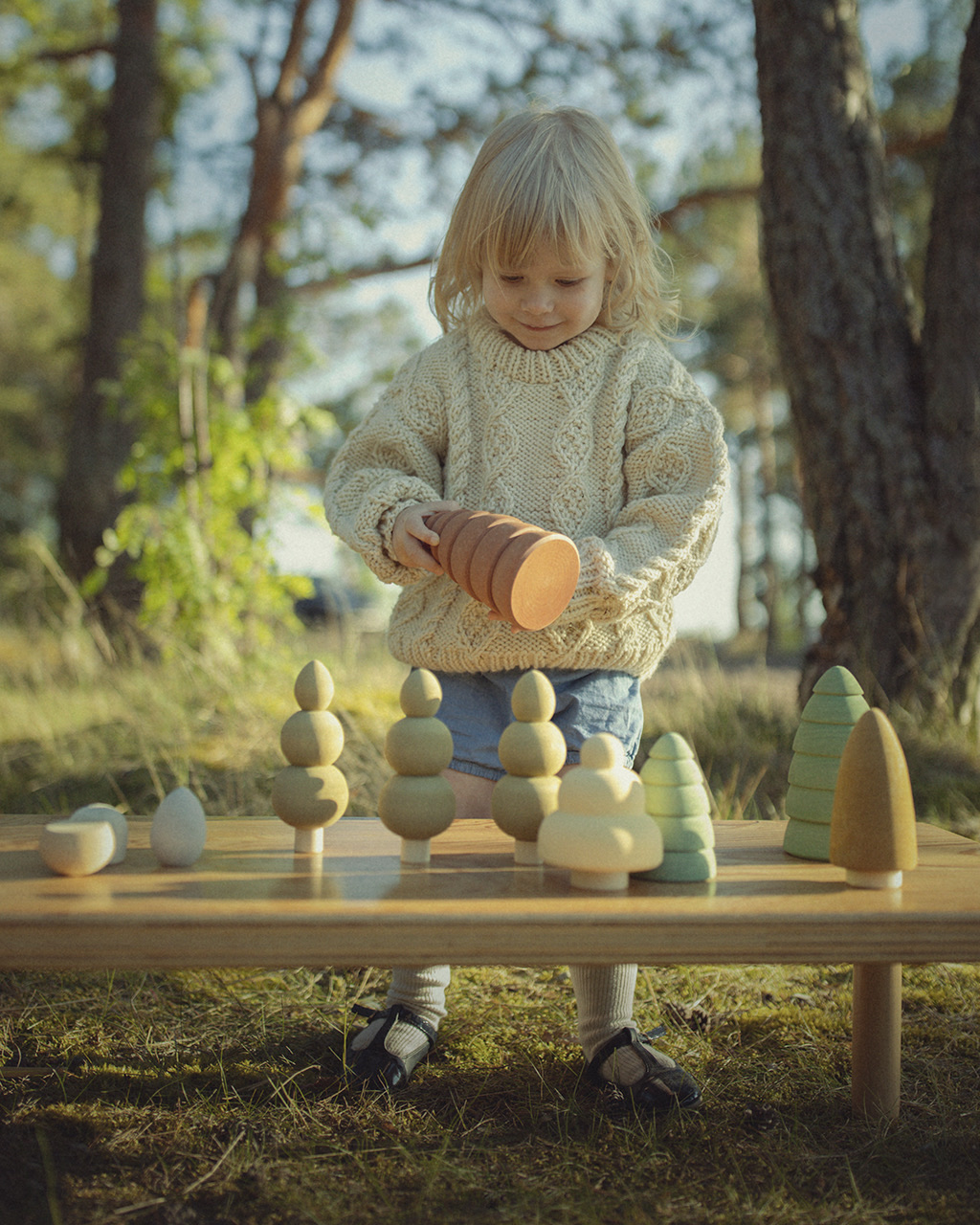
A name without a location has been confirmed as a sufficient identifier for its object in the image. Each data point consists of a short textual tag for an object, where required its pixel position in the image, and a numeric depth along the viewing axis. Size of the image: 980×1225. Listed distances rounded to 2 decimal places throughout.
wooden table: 1.13
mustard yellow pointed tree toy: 1.29
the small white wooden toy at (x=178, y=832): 1.37
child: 1.80
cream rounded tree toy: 1.24
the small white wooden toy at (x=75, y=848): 1.30
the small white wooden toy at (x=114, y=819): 1.40
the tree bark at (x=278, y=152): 6.70
